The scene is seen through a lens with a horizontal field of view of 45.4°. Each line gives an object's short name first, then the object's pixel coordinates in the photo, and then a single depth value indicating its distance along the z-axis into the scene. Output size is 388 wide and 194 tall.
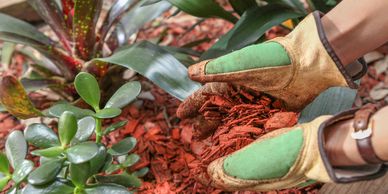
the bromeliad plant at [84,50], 1.29
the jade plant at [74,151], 0.98
